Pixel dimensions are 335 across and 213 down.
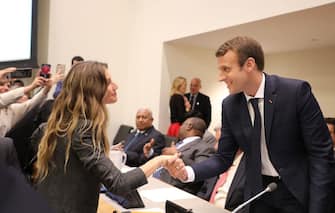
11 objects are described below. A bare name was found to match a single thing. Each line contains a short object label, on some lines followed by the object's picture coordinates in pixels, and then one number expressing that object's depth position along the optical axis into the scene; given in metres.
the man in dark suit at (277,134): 1.44
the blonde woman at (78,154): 1.37
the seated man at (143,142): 3.93
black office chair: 5.56
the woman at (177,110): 5.15
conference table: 1.73
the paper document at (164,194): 1.95
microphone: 1.36
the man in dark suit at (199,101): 5.42
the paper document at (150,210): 1.63
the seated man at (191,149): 2.79
